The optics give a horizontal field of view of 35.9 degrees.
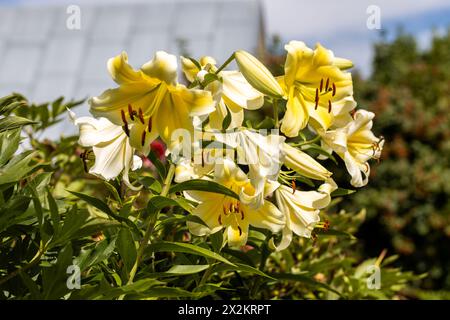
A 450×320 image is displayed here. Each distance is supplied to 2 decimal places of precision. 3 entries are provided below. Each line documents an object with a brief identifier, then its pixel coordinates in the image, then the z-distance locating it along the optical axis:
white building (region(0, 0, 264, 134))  12.89
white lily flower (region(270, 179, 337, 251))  1.18
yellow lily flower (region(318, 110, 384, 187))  1.25
